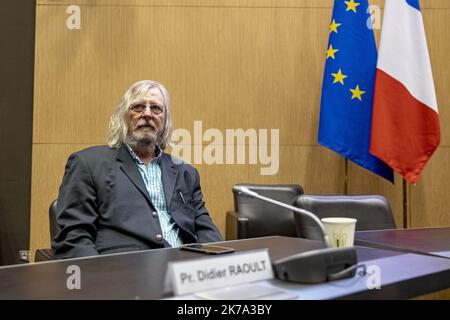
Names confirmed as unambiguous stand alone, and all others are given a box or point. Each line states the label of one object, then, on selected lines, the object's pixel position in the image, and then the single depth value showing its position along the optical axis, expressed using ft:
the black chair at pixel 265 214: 10.53
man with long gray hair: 6.51
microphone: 3.30
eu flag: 11.17
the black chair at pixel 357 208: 7.27
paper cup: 4.39
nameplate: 2.94
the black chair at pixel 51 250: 6.22
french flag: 10.95
